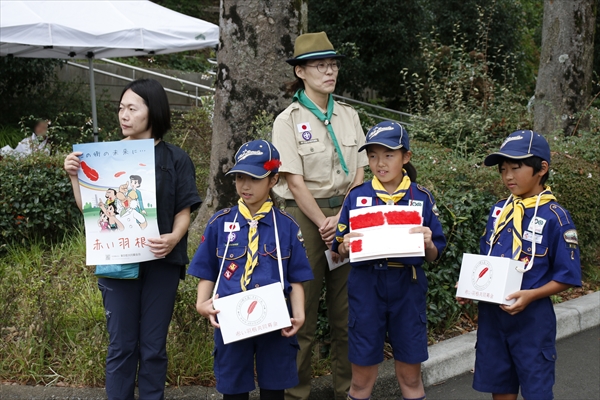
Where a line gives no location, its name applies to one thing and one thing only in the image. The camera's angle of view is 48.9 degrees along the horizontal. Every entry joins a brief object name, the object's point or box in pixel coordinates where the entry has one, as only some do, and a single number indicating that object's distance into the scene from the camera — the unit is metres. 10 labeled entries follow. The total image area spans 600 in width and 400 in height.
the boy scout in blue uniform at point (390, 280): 3.65
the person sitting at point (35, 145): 7.47
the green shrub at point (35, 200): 6.63
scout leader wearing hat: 4.09
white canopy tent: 9.17
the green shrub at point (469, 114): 8.96
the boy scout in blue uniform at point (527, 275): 3.39
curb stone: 4.25
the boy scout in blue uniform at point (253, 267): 3.38
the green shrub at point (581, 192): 6.47
